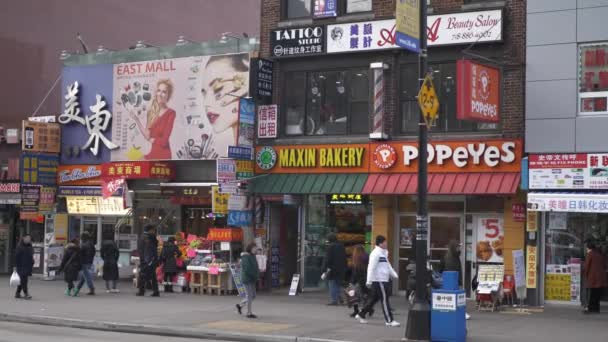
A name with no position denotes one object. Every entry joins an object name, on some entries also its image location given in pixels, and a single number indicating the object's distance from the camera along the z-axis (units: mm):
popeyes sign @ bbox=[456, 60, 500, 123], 19750
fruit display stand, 24297
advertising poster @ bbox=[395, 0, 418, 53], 15052
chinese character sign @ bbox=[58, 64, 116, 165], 27953
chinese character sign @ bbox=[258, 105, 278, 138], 24797
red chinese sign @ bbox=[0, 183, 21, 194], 29141
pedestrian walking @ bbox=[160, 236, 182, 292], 24359
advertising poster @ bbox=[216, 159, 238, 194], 23688
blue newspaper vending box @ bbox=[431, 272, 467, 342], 14953
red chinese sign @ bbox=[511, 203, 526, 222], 21422
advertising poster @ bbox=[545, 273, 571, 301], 21281
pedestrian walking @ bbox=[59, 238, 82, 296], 23391
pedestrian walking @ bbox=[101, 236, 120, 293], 24016
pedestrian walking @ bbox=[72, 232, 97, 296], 23486
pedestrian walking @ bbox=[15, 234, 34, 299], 22634
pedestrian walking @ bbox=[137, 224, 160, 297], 23422
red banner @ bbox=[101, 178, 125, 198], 26719
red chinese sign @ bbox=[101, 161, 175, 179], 26156
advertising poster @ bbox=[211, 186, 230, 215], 24406
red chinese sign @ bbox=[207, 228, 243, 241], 24234
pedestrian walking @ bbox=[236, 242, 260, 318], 18672
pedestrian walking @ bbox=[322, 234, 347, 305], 21312
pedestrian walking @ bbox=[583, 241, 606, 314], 19703
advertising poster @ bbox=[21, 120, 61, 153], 27828
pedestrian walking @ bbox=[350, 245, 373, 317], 18594
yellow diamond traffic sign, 15406
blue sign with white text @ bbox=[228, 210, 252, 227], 24312
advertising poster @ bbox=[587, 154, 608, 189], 20047
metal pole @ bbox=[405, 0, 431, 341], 15180
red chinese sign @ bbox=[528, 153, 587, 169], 20406
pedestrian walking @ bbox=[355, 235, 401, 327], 17016
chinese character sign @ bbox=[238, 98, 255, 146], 24328
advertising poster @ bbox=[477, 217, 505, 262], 22203
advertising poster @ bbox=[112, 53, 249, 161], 25625
